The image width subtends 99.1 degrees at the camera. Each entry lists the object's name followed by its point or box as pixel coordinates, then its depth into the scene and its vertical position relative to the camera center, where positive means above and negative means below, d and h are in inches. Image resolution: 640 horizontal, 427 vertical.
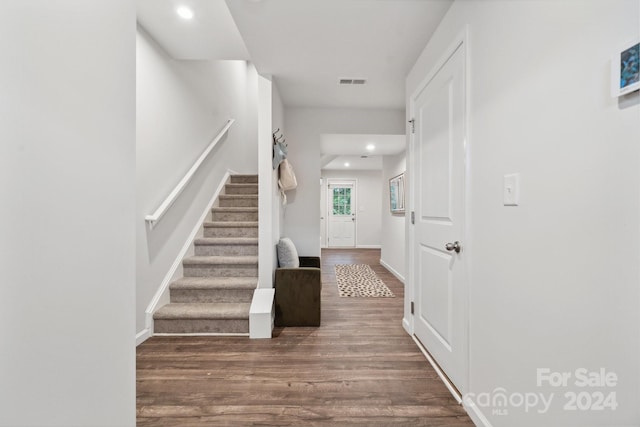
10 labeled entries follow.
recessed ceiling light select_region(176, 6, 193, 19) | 77.6 +57.7
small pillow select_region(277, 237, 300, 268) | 108.1 -17.6
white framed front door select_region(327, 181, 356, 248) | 324.8 -6.5
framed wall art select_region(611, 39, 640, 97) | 27.4 +14.7
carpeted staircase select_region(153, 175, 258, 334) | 94.2 -27.4
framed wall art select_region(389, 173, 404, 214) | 174.6 +11.4
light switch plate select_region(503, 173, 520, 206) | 44.5 +3.5
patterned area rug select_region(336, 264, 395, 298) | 143.9 -43.7
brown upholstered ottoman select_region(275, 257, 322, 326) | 101.5 -33.3
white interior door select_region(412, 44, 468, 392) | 62.3 -2.2
